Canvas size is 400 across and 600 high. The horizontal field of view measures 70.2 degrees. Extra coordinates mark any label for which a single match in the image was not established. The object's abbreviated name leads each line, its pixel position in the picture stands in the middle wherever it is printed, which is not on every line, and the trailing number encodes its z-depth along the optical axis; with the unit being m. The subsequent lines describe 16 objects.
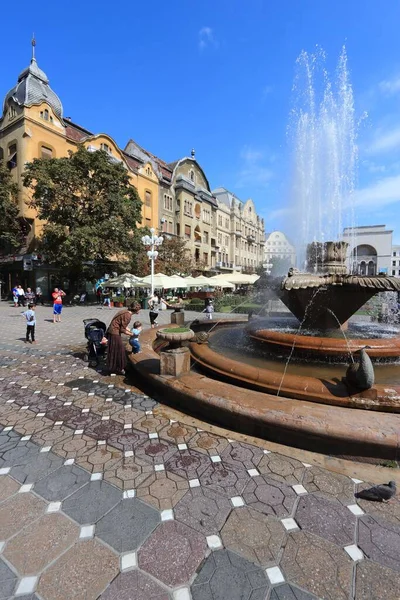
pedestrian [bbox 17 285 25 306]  21.96
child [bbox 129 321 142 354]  6.85
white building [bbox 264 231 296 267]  98.41
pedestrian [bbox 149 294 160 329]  12.19
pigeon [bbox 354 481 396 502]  2.63
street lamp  19.80
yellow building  26.28
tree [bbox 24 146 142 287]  21.83
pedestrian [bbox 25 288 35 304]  20.53
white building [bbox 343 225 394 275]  75.75
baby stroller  7.49
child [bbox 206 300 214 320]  17.09
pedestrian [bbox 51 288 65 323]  14.90
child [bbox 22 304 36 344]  9.92
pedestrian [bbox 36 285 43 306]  25.19
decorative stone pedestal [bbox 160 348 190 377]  5.23
